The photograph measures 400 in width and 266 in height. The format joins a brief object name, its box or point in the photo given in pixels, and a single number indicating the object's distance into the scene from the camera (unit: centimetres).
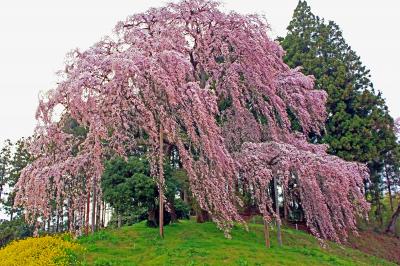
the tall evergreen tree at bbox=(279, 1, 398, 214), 2572
